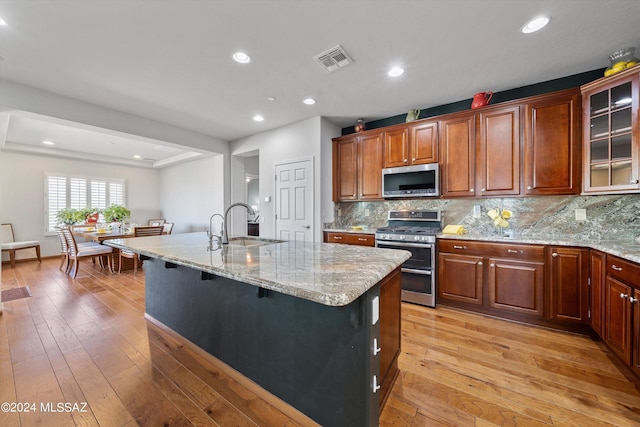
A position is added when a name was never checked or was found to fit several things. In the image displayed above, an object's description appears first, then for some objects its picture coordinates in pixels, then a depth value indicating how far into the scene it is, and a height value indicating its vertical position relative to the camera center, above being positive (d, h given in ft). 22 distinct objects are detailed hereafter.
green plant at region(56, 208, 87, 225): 19.30 -0.20
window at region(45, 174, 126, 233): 19.89 +1.79
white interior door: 13.30 +0.73
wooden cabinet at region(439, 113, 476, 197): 10.01 +2.40
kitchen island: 3.84 -2.10
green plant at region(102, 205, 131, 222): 17.70 -0.04
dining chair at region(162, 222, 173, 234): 18.63 -1.14
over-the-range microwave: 10.66 +1.45
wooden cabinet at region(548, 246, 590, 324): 7.52 -2.26
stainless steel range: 9.84 -1.64
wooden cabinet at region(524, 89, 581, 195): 8.32 +2.40
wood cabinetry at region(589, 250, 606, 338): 6.74 -2.22
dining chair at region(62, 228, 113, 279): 14.38 -2.32
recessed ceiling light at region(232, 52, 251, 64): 7.66 +4.96
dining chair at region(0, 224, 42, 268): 16.22 -2.08
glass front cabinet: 6.88 +2.35
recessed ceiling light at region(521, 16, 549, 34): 6.21 +4.89
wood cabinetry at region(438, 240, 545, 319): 8.22 -2.34
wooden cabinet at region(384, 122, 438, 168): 10.85 +3.15
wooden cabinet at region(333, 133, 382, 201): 12.36 +2.39
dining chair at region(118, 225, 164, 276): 15.39 -1.36
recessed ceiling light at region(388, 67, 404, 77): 8.49 +4.97
